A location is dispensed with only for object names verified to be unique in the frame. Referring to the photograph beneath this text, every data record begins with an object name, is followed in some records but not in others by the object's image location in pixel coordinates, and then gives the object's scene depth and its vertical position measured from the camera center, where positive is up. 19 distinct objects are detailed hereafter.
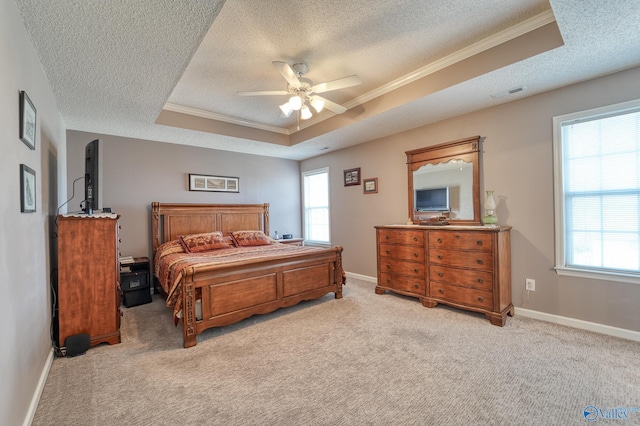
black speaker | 2.39 -1.11
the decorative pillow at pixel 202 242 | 4.07 -0.44
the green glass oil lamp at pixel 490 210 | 3.20 -0.05
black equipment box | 3.72 -0.94
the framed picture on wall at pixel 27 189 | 1.61 +0.17
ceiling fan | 2.56 +1.21
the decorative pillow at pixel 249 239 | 4.62 -0.45
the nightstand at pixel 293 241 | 5.36 -0.59
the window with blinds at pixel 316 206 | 5.79 +0.09
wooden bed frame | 2.66 -0.76
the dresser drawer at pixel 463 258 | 3.00 -0.59
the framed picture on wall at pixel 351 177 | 5.02 +0.60
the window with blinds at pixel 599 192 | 2.54 +0.11
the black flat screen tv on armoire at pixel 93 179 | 2.60 +0.34
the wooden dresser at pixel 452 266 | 2.95 -0.71
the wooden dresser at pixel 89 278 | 2.43 -0.56
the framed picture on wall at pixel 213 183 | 4.80 +0.53
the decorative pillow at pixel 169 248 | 3.92 -0.50
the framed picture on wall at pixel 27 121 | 1.65 +0.61
